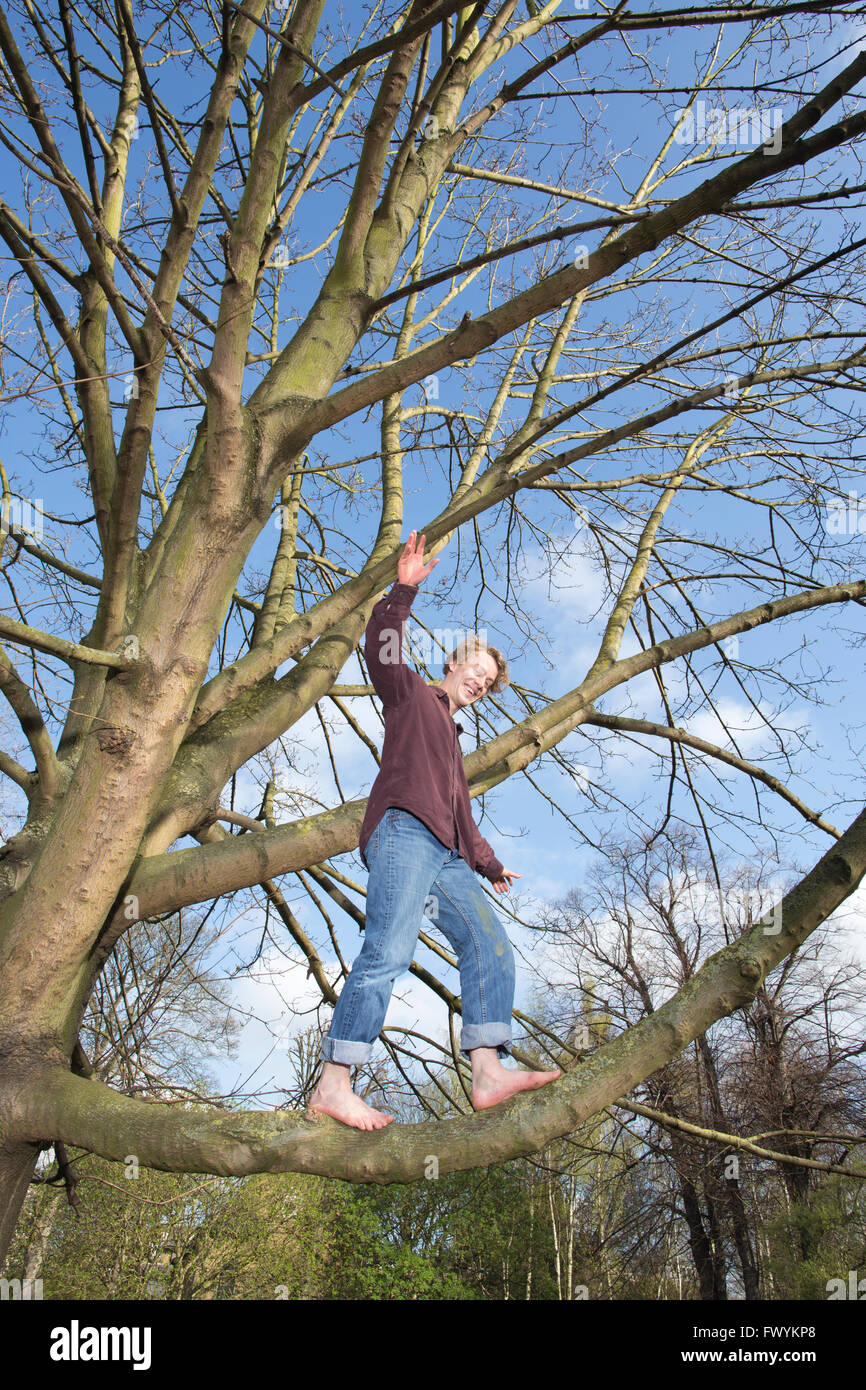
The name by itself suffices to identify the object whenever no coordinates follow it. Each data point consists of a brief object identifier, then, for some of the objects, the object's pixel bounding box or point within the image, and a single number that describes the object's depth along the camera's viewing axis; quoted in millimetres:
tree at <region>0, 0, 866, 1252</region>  2357
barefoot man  2312
